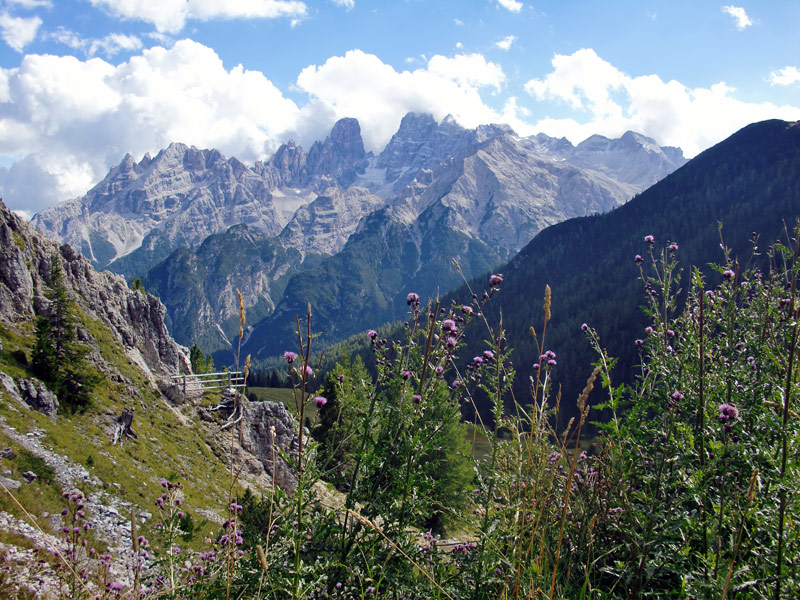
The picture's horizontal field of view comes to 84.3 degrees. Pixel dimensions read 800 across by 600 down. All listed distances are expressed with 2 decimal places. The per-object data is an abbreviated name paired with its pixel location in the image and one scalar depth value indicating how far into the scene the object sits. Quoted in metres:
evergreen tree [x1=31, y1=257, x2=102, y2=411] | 20.42
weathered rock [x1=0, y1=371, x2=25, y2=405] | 18.17
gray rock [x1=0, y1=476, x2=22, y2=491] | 12.65
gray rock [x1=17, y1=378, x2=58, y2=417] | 18.78
